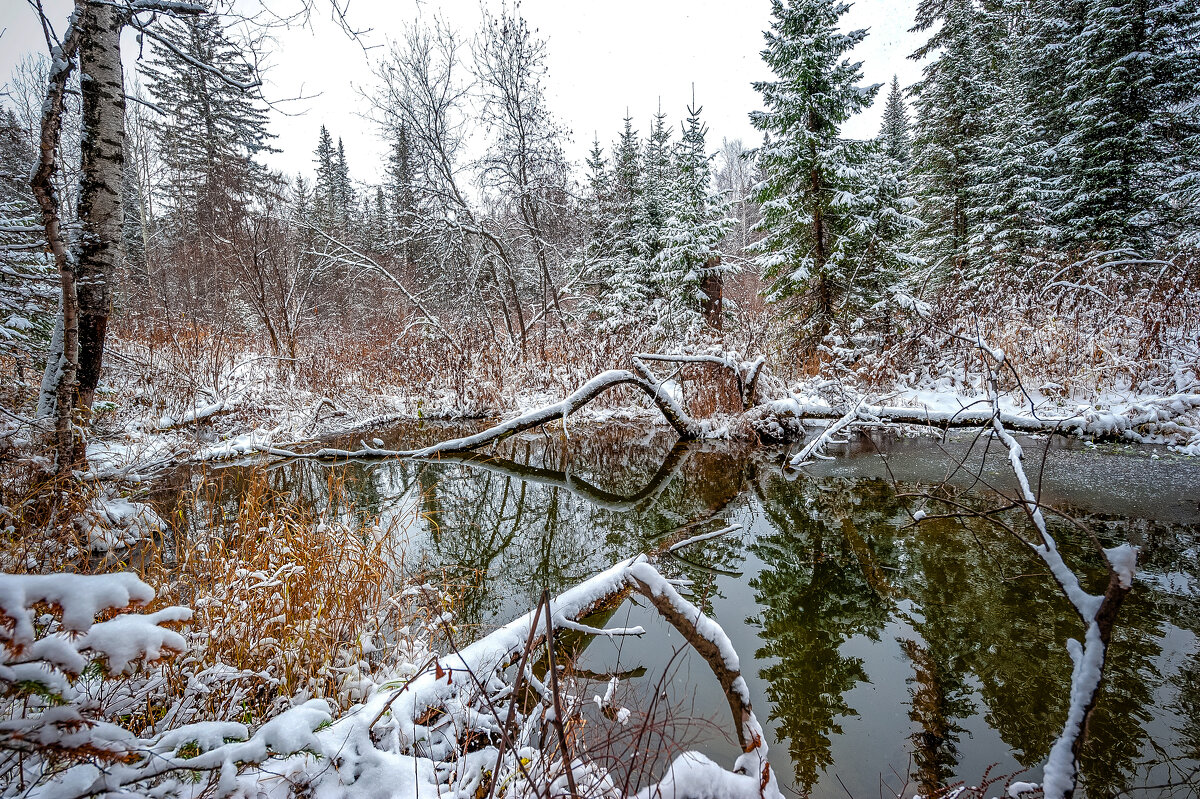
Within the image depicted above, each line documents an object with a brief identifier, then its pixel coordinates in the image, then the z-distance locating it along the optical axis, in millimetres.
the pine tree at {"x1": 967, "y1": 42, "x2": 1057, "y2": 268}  13875
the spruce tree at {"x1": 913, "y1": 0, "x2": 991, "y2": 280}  15523
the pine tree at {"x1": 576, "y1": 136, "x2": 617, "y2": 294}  16609
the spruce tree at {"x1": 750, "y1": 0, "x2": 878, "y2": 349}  9883
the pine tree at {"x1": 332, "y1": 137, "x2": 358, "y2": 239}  27636
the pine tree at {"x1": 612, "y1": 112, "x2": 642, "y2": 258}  16375
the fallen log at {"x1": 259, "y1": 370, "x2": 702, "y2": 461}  6699
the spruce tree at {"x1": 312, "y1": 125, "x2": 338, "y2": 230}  24125
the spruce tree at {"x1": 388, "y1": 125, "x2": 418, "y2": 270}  12062
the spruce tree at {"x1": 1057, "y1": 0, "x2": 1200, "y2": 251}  11102
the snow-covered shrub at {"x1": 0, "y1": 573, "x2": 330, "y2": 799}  720
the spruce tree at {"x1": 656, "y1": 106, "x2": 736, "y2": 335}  13203
